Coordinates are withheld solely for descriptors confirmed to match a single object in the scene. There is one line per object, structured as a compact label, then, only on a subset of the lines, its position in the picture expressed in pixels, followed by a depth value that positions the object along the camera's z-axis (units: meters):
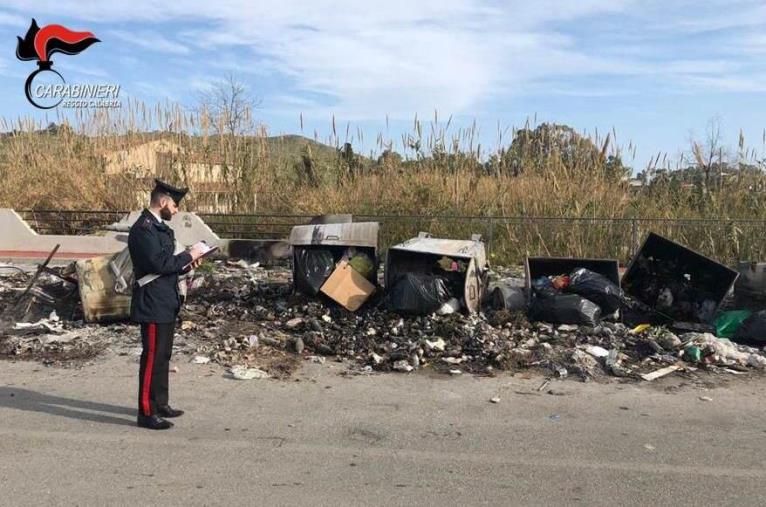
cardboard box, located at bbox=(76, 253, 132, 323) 7.66
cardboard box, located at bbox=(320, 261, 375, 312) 8.00
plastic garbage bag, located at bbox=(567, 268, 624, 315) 7.65
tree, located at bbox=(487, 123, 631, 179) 13.62
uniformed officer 4.67
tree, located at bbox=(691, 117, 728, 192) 12.93
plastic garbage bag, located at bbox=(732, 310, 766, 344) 7.05
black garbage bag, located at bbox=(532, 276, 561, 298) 7.81
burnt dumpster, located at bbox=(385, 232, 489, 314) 7.60
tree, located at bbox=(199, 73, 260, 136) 15.89
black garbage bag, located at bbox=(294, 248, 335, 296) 8.44
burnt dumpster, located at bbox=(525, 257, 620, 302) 8.21
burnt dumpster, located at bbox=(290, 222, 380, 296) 8.46
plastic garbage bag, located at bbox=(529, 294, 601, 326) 7.46
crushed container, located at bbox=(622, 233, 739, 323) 7.85
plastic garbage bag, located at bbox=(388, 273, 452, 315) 7.56
